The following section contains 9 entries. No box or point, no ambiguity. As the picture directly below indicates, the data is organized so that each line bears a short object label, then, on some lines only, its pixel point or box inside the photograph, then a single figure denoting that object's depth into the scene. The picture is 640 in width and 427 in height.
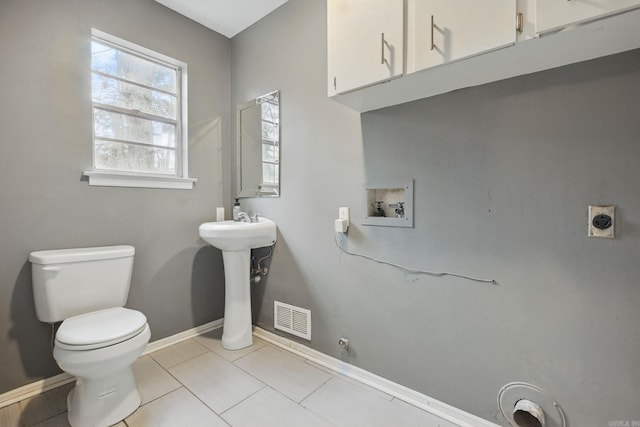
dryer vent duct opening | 1.16
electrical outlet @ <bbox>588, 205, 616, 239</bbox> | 1.04
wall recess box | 1.51
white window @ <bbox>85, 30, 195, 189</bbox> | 1.85
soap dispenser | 2.28
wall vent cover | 1.97
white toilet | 1.27
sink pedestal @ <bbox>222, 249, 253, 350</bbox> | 2.06
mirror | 2.16
